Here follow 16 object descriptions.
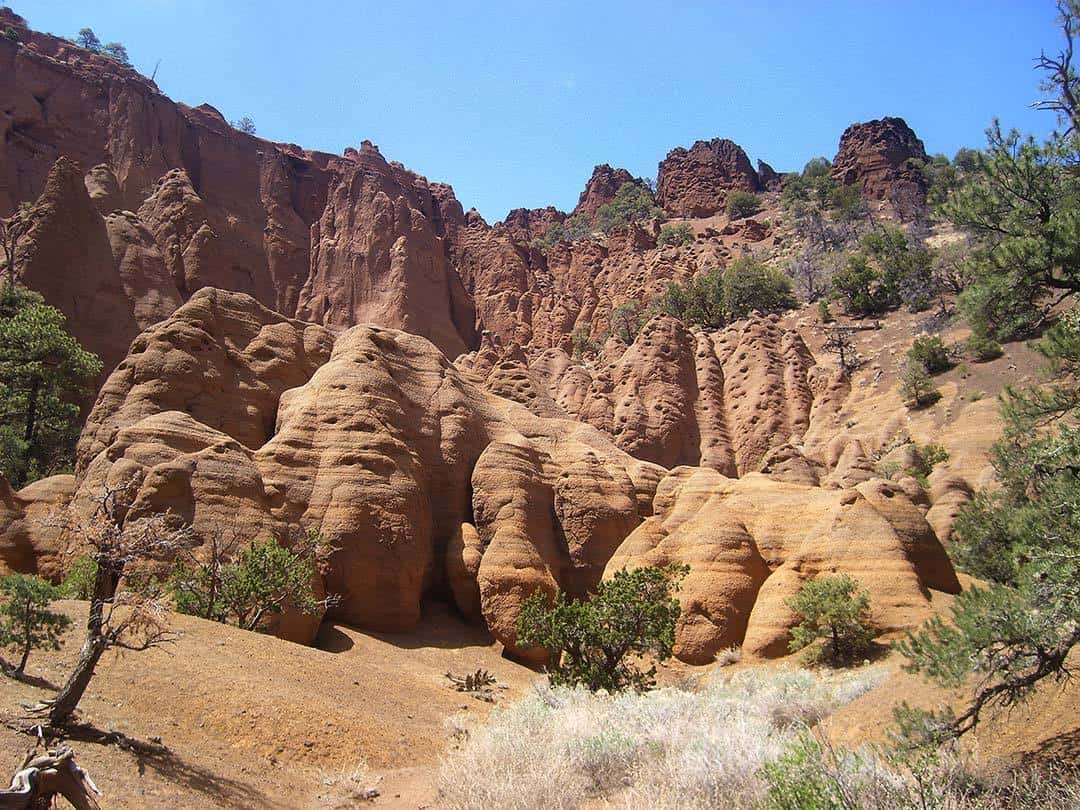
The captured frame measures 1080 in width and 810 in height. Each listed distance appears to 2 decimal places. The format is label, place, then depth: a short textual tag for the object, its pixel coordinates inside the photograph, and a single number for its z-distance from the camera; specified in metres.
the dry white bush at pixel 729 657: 22.83
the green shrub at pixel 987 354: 47.56
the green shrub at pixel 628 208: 115.62
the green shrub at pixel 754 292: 65.94
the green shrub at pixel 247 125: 109.12
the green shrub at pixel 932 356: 50.44
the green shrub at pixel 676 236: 92.31
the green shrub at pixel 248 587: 18.97
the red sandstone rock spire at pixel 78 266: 41.62
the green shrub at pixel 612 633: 17.94
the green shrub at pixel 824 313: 62.91
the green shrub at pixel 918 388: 47.00
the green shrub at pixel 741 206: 108.00
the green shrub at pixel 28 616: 11.72
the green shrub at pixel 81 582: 18.61
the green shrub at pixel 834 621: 20.75
